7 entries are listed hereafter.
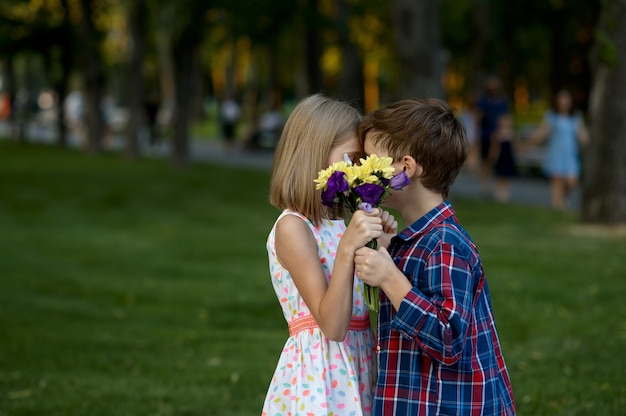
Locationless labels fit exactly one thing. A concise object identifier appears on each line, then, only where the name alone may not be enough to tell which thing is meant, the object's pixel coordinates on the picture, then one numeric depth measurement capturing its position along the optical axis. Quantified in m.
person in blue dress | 16.03
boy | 2.92
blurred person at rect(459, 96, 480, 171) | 22.59
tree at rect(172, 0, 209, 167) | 22.75
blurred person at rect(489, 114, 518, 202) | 16.98
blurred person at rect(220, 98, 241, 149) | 35.69
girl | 3.17
